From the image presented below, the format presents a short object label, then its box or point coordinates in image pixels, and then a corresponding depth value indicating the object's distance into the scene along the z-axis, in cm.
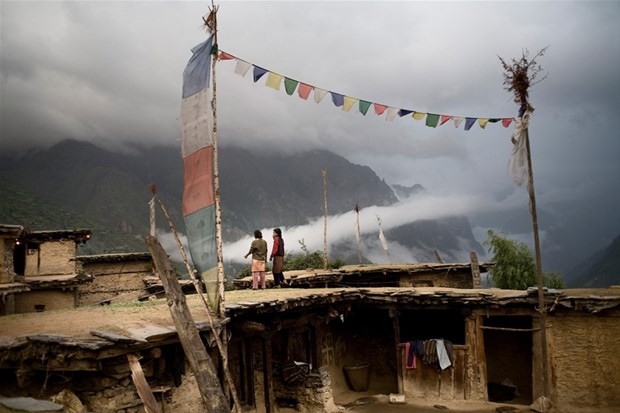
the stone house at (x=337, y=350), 632
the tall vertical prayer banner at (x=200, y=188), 784
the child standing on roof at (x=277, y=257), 1402
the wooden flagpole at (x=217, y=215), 789
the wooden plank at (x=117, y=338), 613
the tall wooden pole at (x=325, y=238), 2230
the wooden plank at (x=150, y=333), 643
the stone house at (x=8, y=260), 1655
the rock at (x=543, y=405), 1264
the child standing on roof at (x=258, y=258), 1355
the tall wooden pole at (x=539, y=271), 1211
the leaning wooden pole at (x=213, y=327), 682
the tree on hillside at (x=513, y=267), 2900
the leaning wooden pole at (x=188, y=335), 587
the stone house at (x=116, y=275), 2494
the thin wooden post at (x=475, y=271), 1981
